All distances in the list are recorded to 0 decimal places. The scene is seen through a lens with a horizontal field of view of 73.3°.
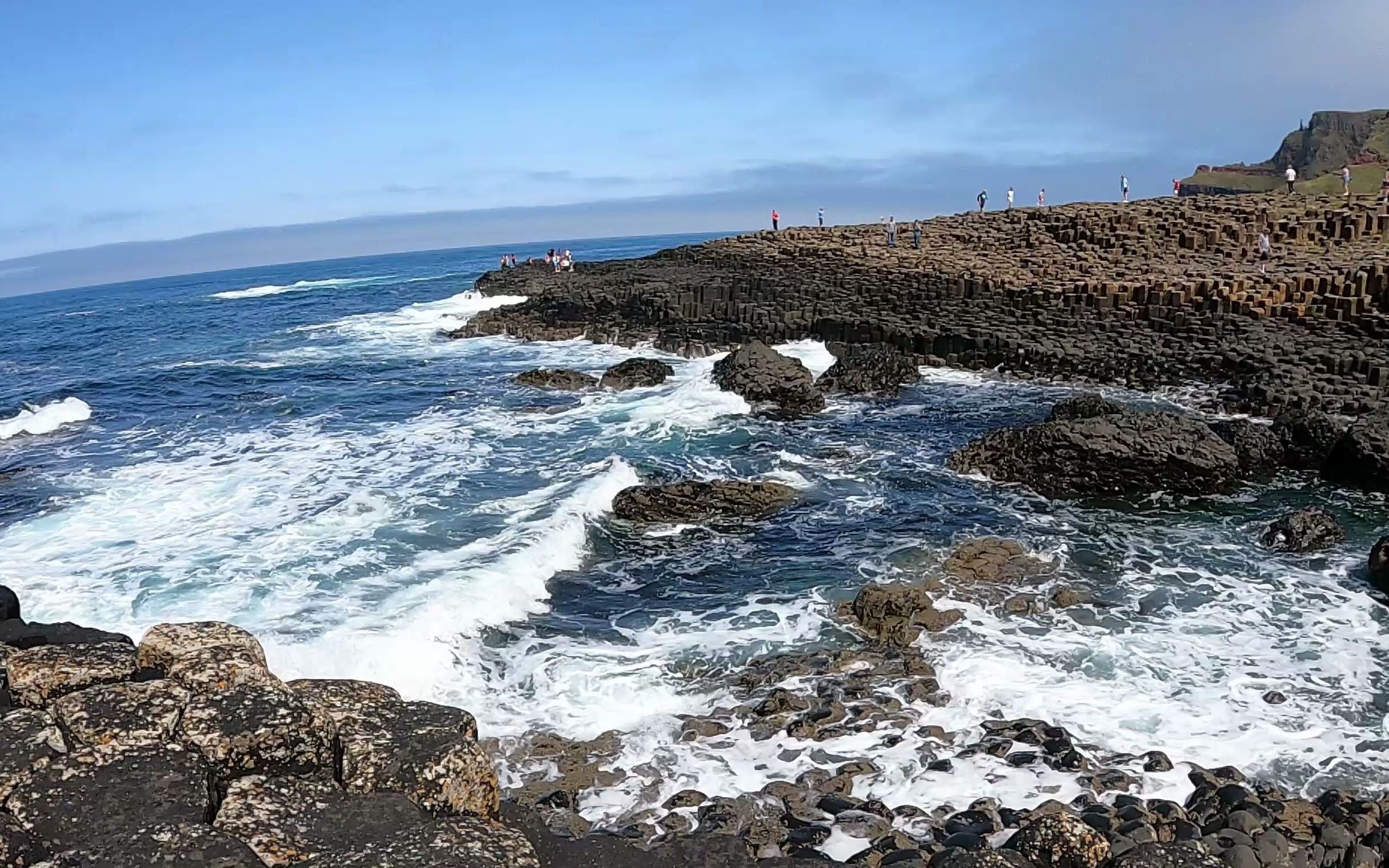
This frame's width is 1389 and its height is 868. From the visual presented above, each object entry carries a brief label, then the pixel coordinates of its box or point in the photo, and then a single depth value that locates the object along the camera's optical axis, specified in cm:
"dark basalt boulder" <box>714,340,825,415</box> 1909
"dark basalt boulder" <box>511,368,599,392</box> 2266
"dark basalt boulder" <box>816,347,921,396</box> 2056
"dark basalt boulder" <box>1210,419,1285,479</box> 1385
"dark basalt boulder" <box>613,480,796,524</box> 1308
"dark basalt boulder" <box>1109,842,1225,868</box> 478
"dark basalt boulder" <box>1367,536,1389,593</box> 1013
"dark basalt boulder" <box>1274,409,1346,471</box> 1392
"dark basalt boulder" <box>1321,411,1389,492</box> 1279
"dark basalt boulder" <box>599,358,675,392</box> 2239
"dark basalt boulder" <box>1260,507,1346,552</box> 1119
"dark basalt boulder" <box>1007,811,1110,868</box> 515
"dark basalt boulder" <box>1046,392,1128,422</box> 1501
